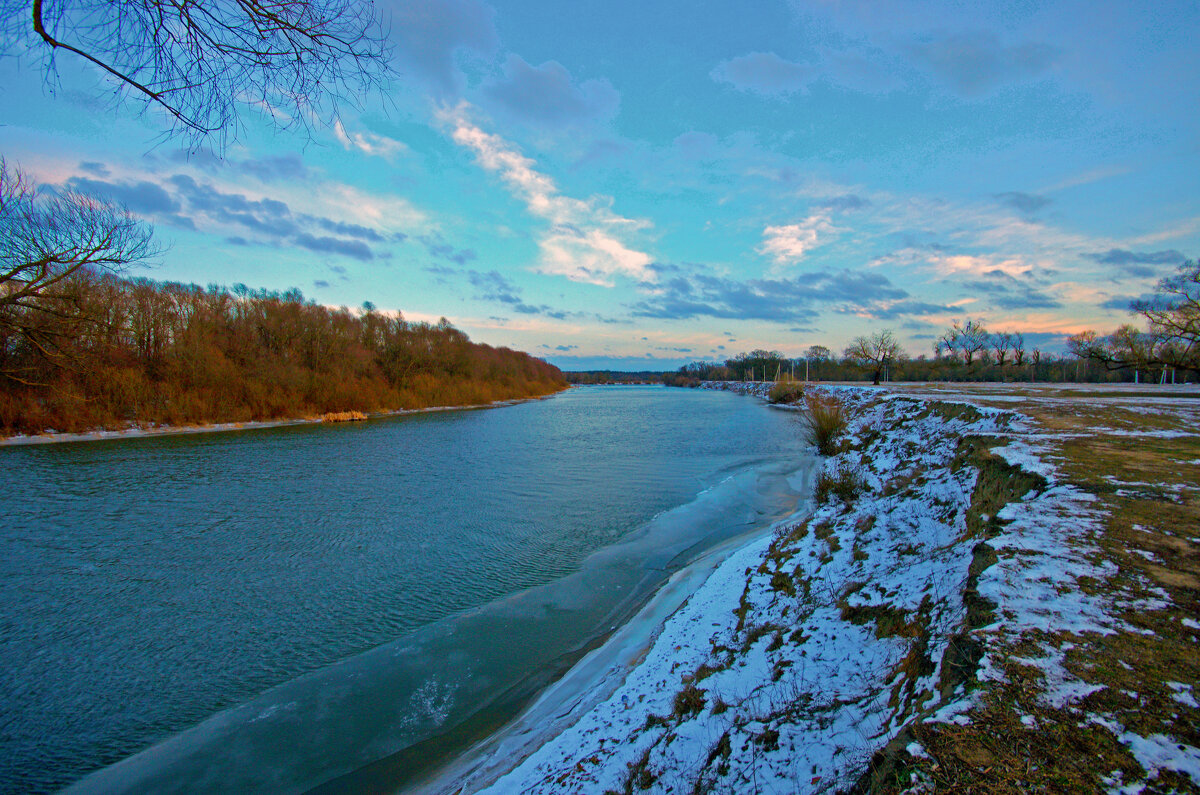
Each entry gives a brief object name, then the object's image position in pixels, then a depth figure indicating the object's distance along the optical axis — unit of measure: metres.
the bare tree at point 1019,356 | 51.99
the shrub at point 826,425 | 16.92
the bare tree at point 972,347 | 53.41
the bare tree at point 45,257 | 9.89
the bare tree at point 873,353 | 39.72
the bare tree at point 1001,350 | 52.69
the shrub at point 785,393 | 48.34
